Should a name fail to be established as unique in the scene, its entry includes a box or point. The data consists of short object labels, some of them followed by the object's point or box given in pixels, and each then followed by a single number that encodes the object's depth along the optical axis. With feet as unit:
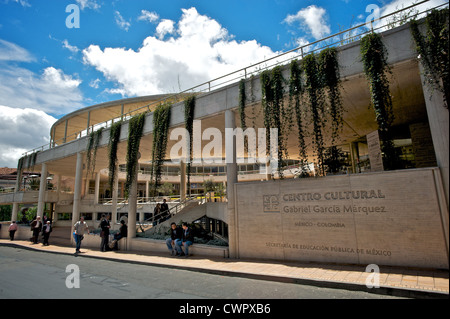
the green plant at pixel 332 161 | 47.85
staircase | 45.50
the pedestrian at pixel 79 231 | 41.88
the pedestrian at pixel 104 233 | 42.27
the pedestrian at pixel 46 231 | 50.96
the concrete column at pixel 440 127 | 20.56
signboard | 21.09
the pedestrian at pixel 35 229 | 54.27
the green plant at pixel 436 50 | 20.67
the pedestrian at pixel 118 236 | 43.37
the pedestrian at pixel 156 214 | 50.49
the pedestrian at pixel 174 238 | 35.24
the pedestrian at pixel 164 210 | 51.66
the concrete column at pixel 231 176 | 31.40
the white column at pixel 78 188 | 57.14
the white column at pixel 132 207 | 44.07
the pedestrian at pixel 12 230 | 61.31
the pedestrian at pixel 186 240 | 33.71
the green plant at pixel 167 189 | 137.50
